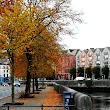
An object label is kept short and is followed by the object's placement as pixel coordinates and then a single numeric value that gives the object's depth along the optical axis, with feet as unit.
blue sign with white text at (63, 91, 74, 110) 48.36
